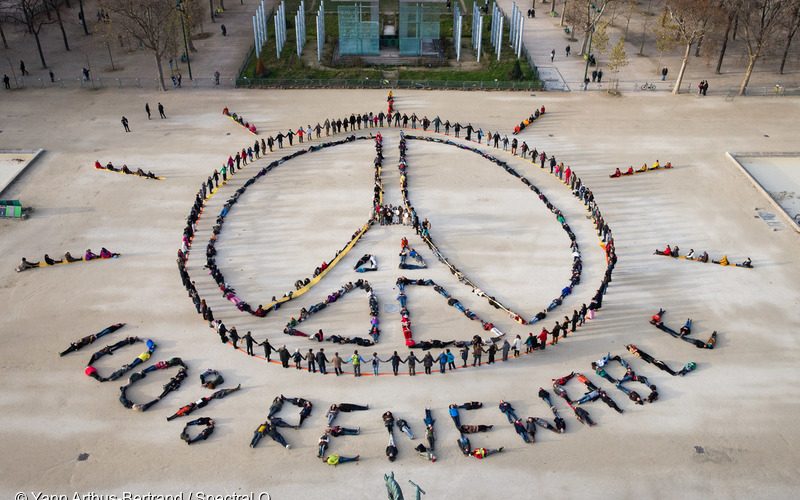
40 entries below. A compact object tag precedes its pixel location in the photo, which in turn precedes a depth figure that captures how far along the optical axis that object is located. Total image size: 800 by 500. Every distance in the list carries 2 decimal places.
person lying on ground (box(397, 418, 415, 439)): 29.44
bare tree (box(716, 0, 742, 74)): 63.38
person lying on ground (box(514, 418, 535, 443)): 29.28
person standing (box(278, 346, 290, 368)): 32.31
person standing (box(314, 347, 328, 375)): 32.16
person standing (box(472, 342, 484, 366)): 32.81
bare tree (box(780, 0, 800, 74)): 62.28
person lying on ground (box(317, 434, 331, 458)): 28.44
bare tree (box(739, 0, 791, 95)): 60.00
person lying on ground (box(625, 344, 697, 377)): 33.03
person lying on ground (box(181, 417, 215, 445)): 29.08
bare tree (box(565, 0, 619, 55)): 70.84
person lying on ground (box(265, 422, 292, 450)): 28.88
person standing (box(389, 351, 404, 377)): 32.09
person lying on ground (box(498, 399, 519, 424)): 30.23
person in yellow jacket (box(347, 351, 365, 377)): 32.22
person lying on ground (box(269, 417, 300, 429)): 29.70
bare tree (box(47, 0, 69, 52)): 75.94
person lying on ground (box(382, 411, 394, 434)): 29.55
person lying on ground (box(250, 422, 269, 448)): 28.89
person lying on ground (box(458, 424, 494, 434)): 29.50
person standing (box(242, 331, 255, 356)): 33.34
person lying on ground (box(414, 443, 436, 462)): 28.31
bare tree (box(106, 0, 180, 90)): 62.68
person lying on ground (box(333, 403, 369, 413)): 30.58
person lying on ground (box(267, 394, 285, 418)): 30.39
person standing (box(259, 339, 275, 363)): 33.00
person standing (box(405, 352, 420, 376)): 32.25
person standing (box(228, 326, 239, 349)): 33.44
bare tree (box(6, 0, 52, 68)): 71.16
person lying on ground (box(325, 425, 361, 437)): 29.25
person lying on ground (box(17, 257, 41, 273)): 39.97
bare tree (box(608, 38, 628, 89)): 64.94
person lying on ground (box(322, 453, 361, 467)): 28.02
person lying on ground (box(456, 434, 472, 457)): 28.56
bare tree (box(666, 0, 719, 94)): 61.97
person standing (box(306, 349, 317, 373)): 32.25
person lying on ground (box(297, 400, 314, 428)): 30.04
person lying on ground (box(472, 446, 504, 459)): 28.38
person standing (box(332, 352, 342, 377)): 32.25
